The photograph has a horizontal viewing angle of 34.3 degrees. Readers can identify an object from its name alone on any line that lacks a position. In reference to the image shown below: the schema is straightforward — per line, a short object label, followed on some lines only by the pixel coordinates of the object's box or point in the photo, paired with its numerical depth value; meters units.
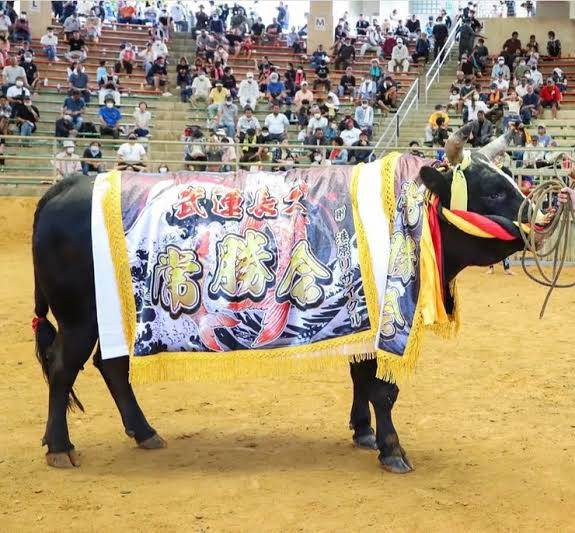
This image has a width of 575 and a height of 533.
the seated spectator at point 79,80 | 23.05
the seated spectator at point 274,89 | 24.34
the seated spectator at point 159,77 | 24.95
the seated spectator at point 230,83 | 24.38
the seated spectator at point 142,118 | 21.67
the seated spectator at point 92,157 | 17.88
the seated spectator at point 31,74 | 23.34
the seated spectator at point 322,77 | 25.75
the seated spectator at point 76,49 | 25.52
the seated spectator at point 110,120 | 21.25
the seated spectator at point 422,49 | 28.43
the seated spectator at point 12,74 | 22.69
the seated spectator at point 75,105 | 21.24
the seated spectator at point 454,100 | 23.53
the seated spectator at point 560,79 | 25.22
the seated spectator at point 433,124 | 20.66
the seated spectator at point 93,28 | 27.80
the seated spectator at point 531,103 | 22.98
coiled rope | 5.62
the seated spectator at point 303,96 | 23.94
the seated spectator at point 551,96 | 23.80
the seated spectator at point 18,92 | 21.48
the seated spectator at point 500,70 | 25.74
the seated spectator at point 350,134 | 20.75
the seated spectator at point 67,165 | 18.00
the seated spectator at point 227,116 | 22.03
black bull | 5.82
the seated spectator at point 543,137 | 18.61
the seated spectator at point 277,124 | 21.23
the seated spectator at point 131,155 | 17.48
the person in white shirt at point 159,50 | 26.36
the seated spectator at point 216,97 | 22.89
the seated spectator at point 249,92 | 23.80
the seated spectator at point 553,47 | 27.60
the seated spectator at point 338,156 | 18.09
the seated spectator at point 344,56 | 27.95
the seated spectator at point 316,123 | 21.39
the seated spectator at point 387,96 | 24.33
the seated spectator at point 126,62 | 25.69
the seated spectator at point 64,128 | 19.85
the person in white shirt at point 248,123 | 20.83
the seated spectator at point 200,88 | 23.98
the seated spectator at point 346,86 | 25.56
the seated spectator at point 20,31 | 26.06
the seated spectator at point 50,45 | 25.69
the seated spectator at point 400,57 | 28.06
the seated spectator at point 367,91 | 24.61
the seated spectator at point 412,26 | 33.03
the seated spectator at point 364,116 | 22.67
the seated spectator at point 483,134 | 17.73
